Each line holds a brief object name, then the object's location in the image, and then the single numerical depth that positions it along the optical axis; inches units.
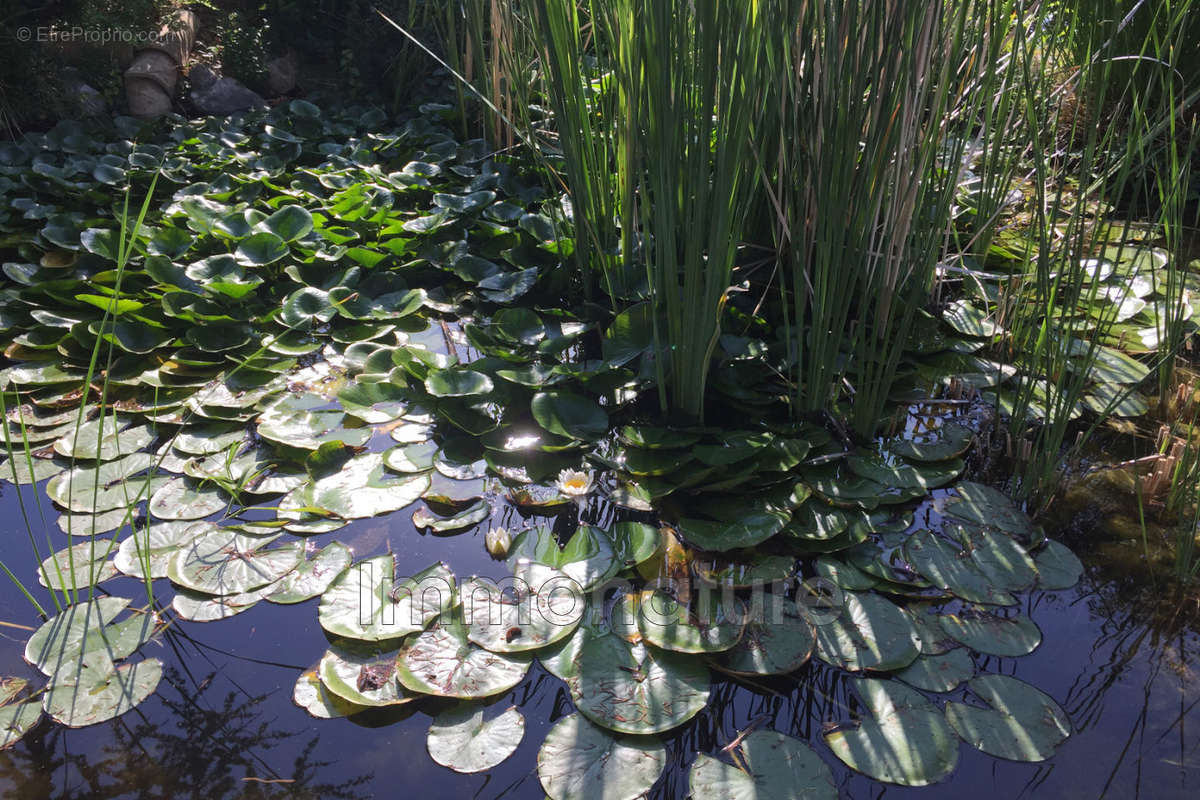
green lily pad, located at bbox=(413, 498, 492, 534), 60.8
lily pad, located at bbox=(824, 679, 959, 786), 42.9
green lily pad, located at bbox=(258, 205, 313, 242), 93.0
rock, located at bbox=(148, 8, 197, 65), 157.6
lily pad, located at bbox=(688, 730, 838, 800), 41.8
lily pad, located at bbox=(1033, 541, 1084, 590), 55.0
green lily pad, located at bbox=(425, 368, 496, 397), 69.6
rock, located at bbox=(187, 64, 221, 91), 158.4
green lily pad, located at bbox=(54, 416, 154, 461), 66.7
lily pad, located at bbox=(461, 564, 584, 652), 50.5
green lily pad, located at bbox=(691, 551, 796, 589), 55.2
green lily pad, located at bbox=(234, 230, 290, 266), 88.3
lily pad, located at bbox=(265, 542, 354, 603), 54.5
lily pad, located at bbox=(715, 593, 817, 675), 48.9
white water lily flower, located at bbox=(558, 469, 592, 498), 64.6
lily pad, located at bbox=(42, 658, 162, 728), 46.4
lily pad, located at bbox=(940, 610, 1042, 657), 50.3
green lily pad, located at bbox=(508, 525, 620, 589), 55.5
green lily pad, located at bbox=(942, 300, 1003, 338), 82.3
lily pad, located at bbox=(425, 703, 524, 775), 44.2
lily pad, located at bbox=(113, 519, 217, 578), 56.0
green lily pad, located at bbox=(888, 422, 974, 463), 66.2
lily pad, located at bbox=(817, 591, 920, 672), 49.1
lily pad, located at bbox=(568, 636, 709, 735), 45.4
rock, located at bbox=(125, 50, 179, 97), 151.8
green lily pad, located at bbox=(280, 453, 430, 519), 61.7
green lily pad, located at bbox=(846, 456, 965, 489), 63.2
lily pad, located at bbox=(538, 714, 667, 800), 42.2
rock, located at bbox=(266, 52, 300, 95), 169.6
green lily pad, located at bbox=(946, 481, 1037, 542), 59.1
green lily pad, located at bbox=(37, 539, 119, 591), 55.0
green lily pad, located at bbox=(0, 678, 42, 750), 45.2
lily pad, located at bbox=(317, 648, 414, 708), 47.1
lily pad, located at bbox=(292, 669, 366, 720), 47.3
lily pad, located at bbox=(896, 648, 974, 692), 47.9
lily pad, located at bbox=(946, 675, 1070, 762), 44.2
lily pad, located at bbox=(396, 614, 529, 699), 47.3
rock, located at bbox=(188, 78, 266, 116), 156.0
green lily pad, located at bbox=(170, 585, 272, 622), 52.8
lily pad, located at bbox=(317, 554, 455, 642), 51.0
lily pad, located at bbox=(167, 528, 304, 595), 54.9
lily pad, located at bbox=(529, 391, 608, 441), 66.7
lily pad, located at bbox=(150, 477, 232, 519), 61.1
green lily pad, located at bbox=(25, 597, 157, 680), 49.2
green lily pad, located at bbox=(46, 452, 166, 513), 61.7
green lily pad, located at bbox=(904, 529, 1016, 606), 53.6
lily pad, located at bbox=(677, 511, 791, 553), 56.4
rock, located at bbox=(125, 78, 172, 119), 152.4
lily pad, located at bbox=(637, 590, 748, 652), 49.8
